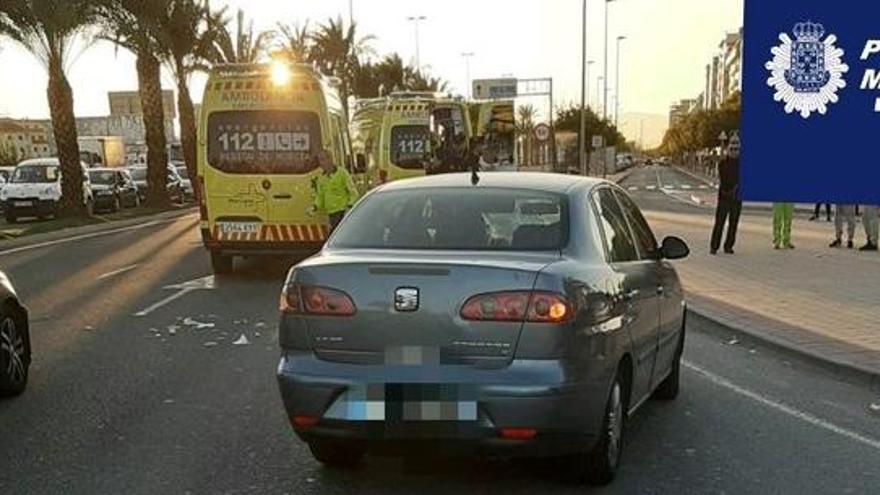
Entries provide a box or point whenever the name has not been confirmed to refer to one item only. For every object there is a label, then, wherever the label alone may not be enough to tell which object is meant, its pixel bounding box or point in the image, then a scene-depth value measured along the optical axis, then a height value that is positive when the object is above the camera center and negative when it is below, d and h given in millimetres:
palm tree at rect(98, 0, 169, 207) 30016 +2097
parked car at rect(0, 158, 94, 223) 29812 -2150
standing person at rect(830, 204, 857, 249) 17302 -2059
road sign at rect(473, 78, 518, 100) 69812 +1643
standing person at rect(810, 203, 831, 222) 26828 -2969
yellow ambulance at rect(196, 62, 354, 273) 14391 -599
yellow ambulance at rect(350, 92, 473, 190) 26016 -693
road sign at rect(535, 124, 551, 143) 40406 -882
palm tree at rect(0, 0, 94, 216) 25547 +2071
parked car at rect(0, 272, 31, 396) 7137 -1629
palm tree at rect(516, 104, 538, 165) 70562 -1200
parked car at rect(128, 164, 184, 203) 40250 -2705
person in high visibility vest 13906 -1081
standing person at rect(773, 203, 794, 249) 16984 -2048
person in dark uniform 16422 -1567
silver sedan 4617 -1093
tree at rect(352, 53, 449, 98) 68625 +2645
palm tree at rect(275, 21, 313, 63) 54969 +4022
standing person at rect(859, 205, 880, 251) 16703 -2022
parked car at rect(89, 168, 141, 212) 33031 -2368
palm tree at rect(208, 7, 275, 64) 38844 +3320
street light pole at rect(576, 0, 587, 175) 51156 +509
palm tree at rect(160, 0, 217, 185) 34031 +2601
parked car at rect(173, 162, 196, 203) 44156 -3036
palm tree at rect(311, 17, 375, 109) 56781 +3855
